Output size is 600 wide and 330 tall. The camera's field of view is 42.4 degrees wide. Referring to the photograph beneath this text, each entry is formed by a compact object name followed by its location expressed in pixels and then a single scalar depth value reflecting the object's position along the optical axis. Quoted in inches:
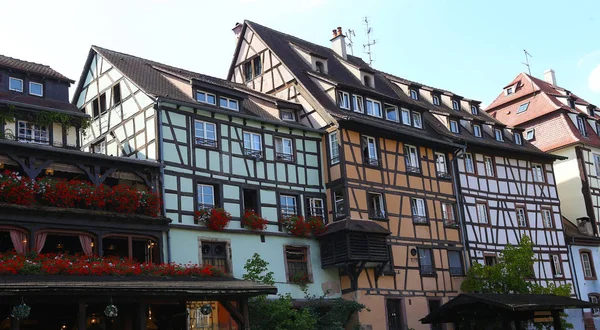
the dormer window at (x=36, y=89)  1078.9
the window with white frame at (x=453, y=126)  1477.0
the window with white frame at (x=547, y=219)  1530.6
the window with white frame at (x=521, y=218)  1484.7
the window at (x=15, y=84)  1058.1
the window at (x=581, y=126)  1738.4
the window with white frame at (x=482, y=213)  1405.0
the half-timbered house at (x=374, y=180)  1149.1
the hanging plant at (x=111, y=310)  775.1
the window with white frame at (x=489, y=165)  1470.2
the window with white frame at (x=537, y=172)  1568.7
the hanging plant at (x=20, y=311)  714.8
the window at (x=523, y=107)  1815.9
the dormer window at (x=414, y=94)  1555.1
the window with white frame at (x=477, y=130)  1534.2
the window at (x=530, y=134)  1765.5
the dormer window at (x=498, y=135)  1579.7
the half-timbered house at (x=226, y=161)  1032.2
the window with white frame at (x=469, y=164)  1428.4
